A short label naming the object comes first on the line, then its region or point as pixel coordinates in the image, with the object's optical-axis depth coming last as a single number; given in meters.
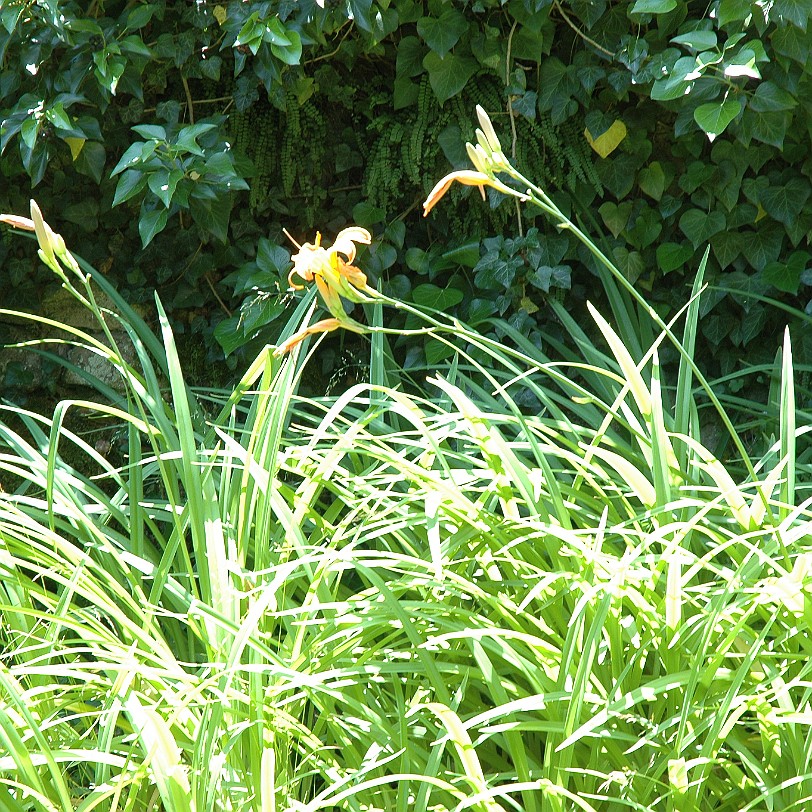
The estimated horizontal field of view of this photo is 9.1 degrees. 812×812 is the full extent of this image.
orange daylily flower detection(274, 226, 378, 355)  6.68
